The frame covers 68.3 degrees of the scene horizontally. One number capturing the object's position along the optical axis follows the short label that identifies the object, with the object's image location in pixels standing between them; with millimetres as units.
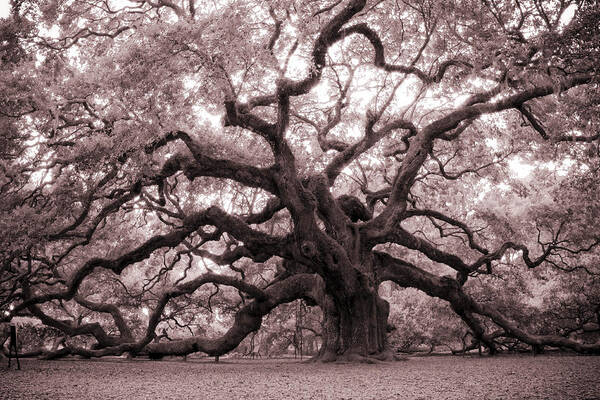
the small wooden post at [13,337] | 9219
